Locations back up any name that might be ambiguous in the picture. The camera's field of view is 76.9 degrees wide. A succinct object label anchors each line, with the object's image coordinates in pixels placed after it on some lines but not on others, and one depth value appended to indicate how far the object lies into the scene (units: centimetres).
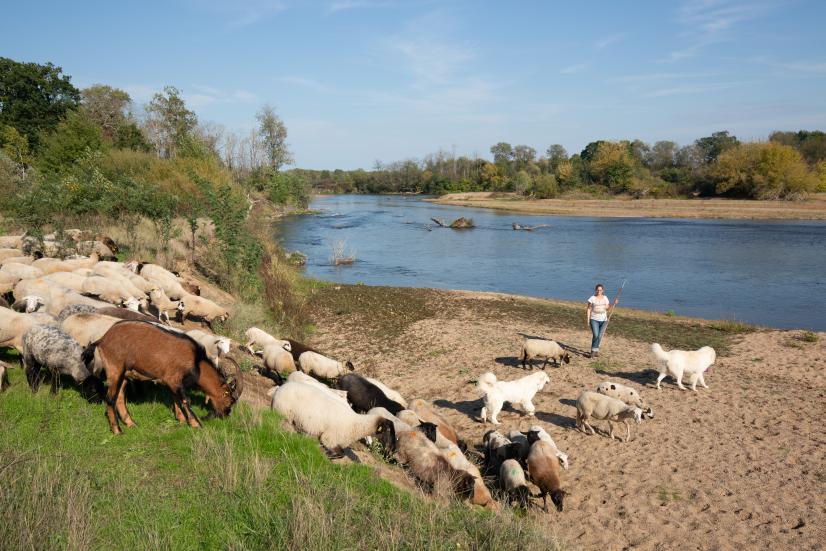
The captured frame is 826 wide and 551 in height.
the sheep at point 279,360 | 1043
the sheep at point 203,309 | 1300
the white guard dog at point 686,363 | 1095
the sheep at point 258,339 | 1175
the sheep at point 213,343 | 929
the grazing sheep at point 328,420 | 694
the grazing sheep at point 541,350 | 1252
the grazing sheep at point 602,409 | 873
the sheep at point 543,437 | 780
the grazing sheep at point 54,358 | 666
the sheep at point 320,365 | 1054
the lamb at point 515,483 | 688
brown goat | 619
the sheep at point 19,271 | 1146
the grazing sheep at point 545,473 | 695
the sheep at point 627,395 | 960
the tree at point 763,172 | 6338
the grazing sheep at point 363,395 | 874
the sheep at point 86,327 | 756
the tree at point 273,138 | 6656
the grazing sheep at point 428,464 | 655
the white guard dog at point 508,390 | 951
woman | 1322
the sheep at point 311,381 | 838
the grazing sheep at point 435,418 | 842
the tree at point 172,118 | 4281
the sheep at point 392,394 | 950
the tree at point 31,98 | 4619
